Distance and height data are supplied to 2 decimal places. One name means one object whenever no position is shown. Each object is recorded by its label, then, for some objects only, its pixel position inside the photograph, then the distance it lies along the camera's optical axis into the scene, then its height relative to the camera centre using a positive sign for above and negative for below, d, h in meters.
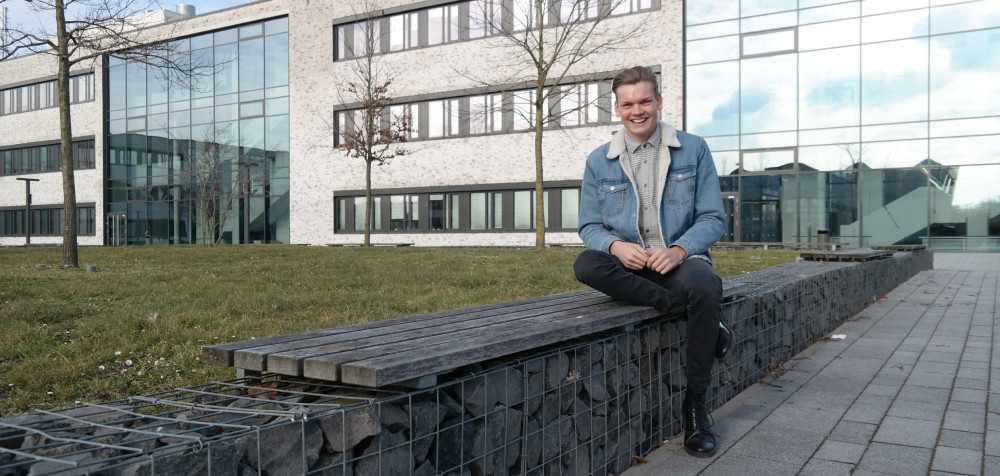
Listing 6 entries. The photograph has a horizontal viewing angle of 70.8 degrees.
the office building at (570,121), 24.66 +4.31
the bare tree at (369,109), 23.69 +4.86
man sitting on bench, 3.68 +0.01
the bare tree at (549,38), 25.81 +7.14
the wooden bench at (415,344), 2.19 -0.43
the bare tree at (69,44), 12.72 +3.37
